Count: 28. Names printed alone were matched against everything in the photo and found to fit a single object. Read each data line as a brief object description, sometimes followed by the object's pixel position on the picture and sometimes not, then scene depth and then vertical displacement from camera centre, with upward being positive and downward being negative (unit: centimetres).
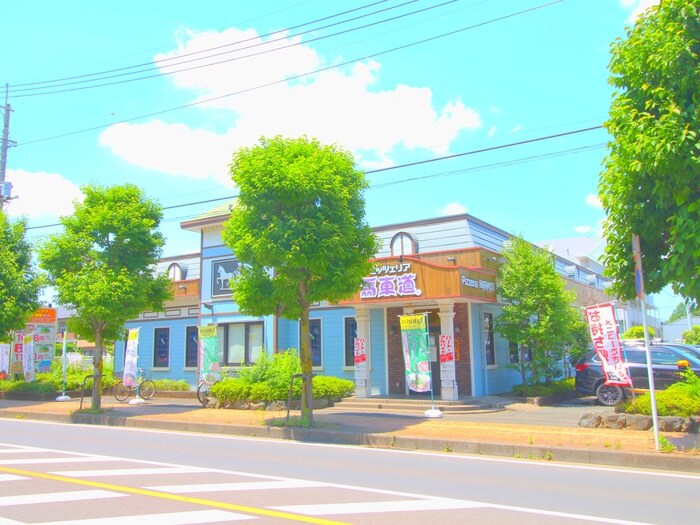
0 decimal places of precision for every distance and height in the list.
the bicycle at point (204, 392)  1909 -95
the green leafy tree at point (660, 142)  897 +298
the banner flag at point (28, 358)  2561 +31
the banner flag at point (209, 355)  1972 +18
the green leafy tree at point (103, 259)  1714 +292
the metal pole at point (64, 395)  2270 -110
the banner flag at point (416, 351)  1617 +11
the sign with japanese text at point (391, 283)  1894 +223
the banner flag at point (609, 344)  1412 +14
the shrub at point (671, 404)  1210 -107
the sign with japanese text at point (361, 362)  1980 -16
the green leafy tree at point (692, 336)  4233 +83
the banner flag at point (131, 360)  2119 +10
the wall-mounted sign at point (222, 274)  2519 +346
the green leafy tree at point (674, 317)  8271 +429
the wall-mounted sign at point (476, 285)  1841 +209
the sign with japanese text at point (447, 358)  1811 -10
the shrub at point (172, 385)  2402 -90
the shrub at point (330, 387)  1844 -88
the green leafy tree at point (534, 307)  1947 +141
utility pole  2711 +955
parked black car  1673 -56
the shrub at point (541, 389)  1966 -117
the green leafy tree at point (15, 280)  2192 +305
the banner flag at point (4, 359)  2573 +30
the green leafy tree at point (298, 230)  1293 +269
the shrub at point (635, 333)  3538 +94
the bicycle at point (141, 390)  2306 -101
